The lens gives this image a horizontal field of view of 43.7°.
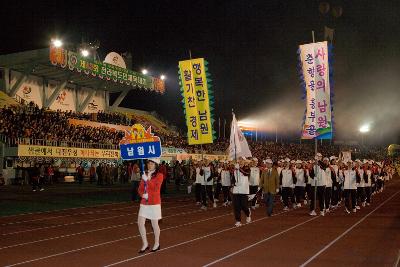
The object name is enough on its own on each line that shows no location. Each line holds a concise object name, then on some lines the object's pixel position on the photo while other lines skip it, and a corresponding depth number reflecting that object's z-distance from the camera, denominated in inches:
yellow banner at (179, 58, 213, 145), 816.3
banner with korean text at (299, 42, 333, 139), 704.4
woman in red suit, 347.9
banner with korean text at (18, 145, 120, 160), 1273.4
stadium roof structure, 1656.0
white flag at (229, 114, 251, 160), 585.6
